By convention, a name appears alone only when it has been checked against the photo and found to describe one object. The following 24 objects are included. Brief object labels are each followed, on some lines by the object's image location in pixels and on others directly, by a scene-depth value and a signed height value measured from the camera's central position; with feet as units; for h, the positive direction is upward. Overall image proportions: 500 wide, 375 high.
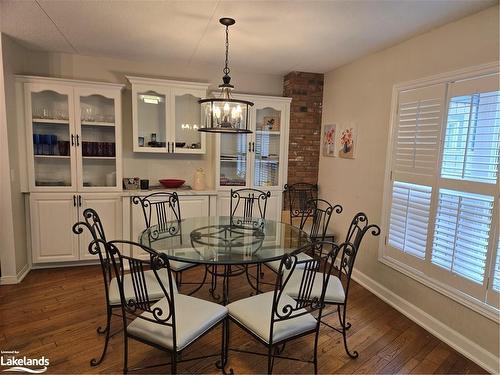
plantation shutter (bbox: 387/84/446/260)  8.67 -0.31
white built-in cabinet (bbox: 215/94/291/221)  13.43 -0.30
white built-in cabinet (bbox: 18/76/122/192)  11.27 +0.29
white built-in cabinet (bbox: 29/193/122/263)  11.55 -2.94
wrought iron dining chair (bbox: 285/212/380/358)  6.74 -3.37
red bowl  13.08 -1.55
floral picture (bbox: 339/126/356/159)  12.15 +0.39
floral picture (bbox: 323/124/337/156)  13.44 +0.54
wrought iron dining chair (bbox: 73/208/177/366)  6.70 -3.40
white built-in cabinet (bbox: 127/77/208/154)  12.26 +1.28
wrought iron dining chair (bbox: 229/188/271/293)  12.54 -2.30
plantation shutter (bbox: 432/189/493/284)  7.34 -1.92
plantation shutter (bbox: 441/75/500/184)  7.14 +0.59
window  7.22 -0.85
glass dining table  7.10 -2.44
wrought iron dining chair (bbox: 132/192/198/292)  9.86 -2.39
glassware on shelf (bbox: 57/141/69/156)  11.73 -0.18
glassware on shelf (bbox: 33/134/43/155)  11.35 -0.10
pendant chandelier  7.59 +0.85
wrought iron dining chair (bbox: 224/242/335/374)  5.87 -3.37
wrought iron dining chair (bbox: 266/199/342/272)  9.16 -2.90
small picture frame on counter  12.90 -1.60
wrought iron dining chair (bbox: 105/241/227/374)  5.52 -3.36
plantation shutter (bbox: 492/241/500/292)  7.04 -2.67
